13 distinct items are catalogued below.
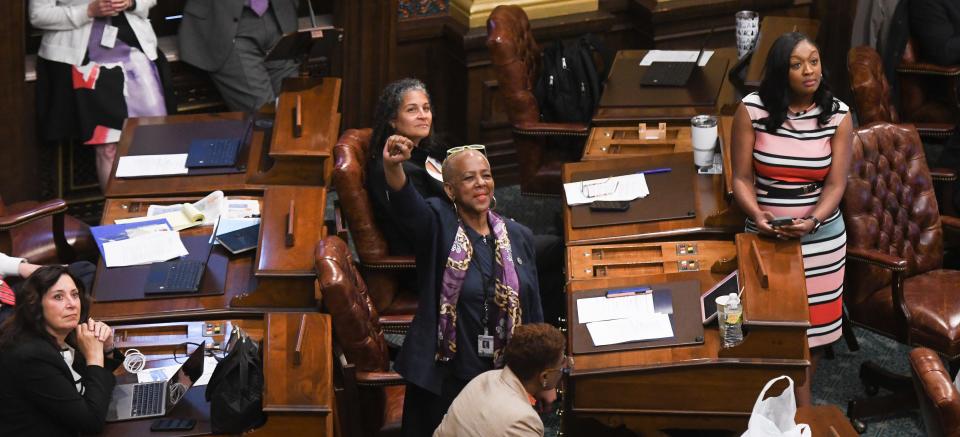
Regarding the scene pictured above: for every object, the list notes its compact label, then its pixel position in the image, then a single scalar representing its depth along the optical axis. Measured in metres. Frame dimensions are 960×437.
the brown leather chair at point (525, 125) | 12.73
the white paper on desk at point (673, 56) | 13.54
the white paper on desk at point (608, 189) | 10.68
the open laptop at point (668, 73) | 13.05
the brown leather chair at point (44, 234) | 10.84
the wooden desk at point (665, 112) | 12.43
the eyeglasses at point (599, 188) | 10.73
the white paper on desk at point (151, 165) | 11.33
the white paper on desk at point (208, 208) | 10.80
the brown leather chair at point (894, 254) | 10.51
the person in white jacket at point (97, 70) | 12.74
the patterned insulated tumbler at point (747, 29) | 12.90
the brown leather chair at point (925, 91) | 13.68
